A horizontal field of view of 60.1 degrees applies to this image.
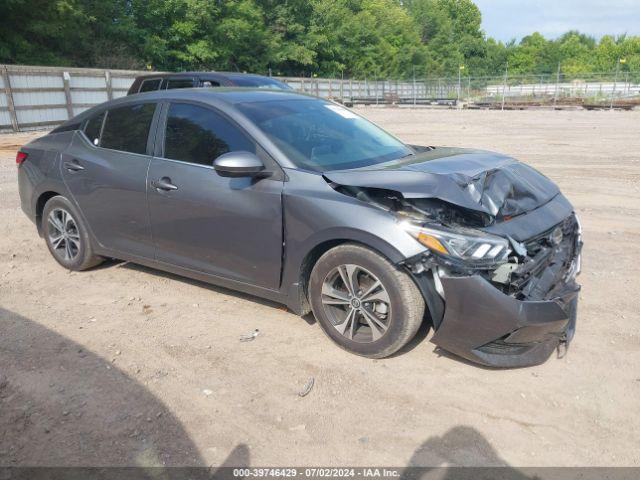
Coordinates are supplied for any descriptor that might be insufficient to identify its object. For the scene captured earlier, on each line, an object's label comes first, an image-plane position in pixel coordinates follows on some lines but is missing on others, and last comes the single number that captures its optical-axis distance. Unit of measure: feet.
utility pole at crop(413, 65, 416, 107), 158.46
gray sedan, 10.59
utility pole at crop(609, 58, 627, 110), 139.13
